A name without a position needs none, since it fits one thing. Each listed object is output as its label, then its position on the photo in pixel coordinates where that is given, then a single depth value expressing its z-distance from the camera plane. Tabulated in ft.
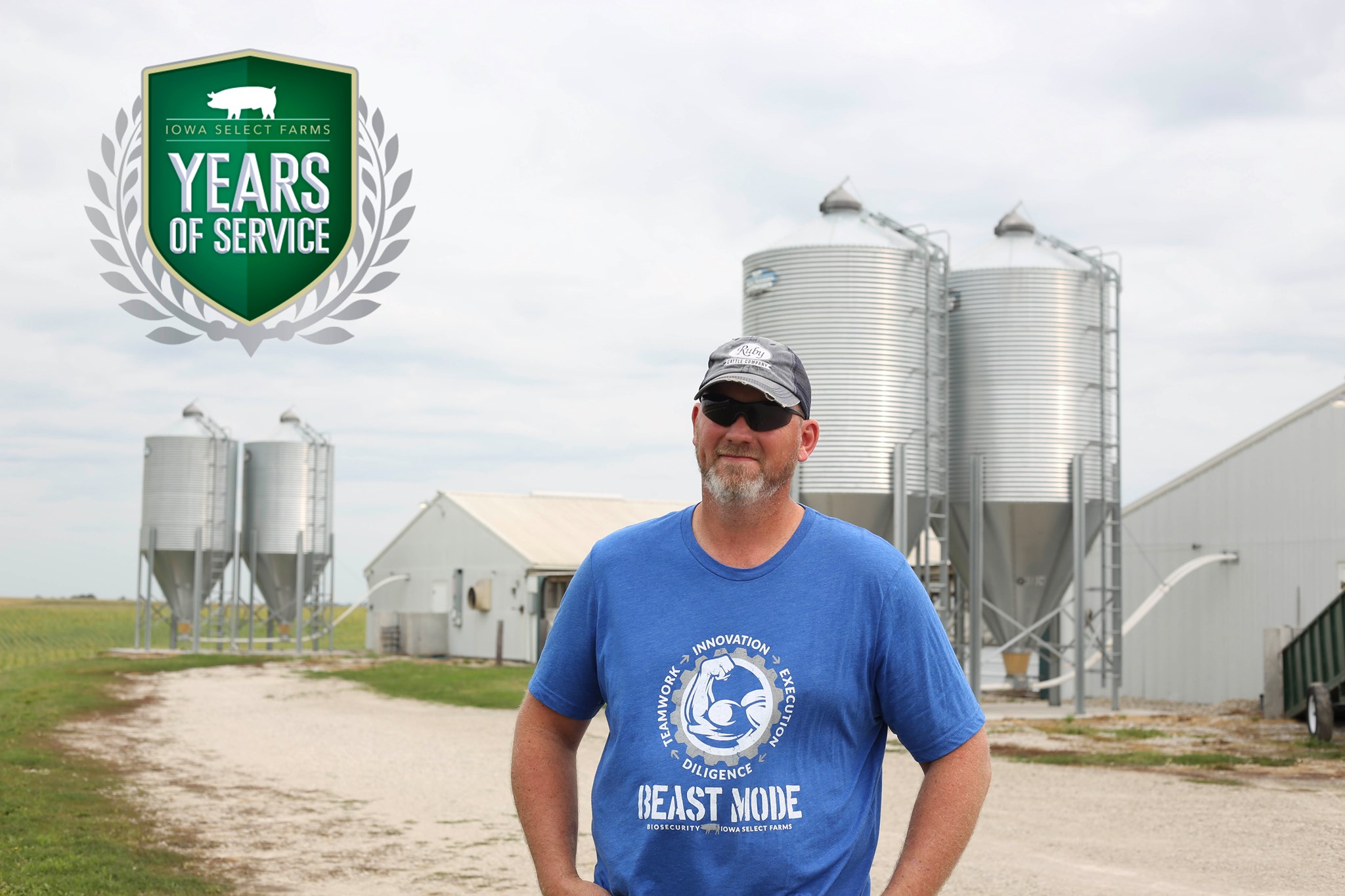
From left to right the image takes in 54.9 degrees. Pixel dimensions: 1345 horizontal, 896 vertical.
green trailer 59.21
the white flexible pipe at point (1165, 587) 80.43
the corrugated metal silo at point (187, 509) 137.90
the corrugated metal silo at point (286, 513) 142.41
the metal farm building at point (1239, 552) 75.61
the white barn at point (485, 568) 122.01
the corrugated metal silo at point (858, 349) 71.77
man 9.07
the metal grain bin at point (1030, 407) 77.10
